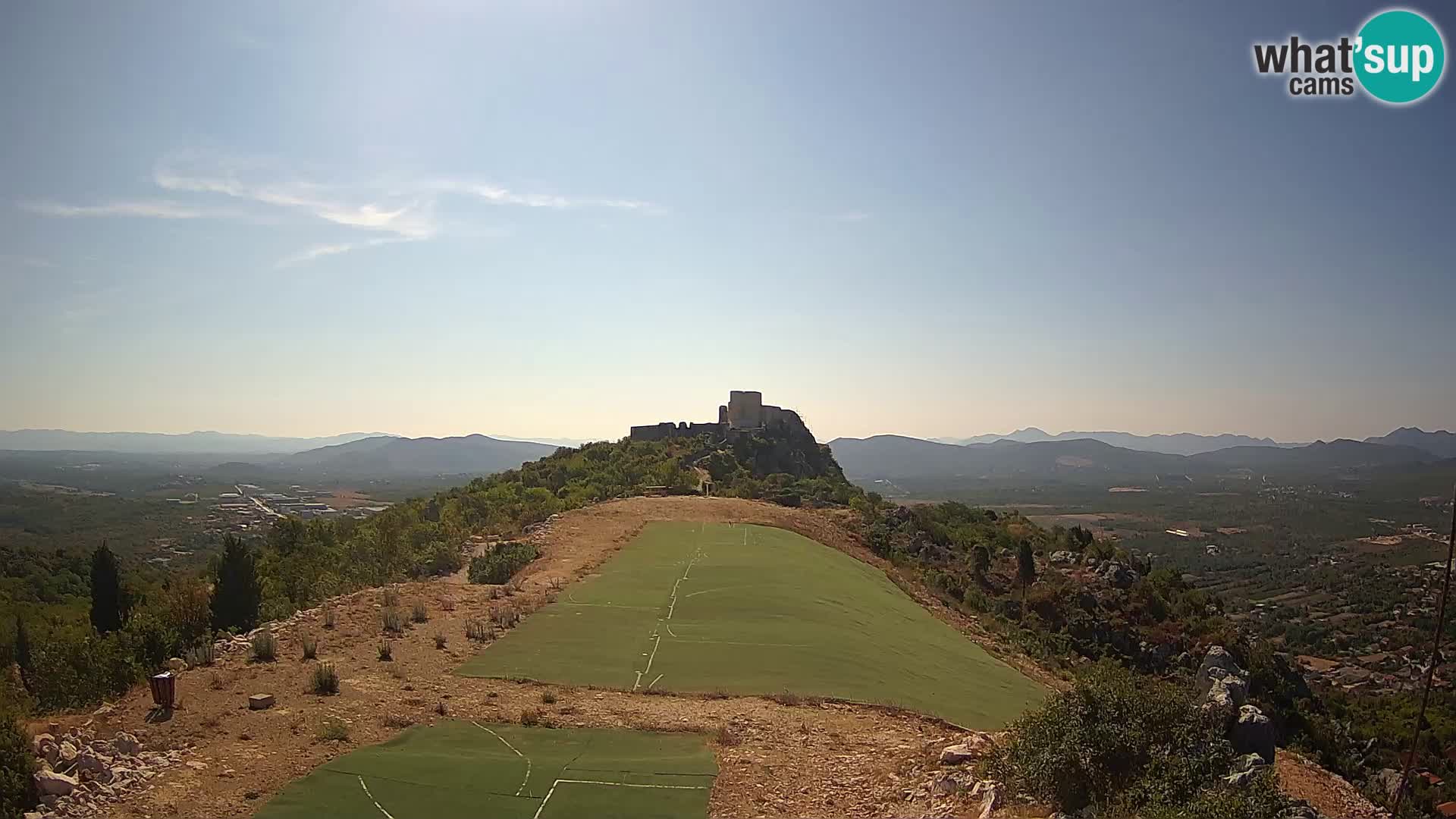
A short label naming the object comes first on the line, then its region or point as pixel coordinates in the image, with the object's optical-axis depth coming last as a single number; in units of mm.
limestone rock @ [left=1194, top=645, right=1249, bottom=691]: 11793
